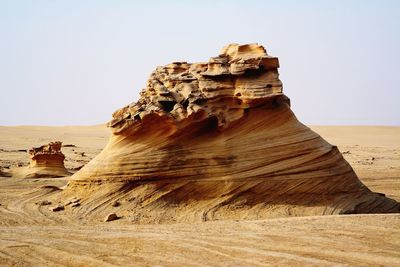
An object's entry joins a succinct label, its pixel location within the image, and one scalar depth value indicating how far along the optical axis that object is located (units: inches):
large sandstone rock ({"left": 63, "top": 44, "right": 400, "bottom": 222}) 448.1
